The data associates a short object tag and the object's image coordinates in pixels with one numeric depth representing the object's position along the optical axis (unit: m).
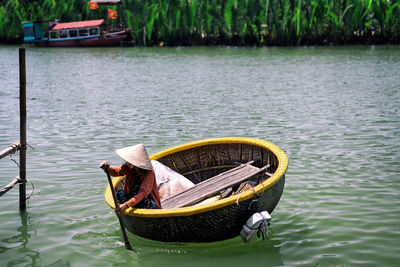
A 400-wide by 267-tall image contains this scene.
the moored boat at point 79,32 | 37.72
